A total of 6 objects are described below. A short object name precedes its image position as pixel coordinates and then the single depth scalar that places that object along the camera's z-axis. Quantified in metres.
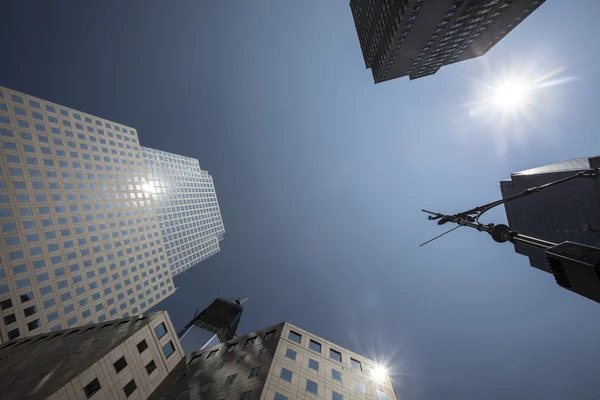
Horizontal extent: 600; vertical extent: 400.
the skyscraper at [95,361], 25.33
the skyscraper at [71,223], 44.81
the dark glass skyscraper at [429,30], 61.53
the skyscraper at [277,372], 28.44
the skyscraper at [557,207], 46.72
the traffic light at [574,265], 5.17
